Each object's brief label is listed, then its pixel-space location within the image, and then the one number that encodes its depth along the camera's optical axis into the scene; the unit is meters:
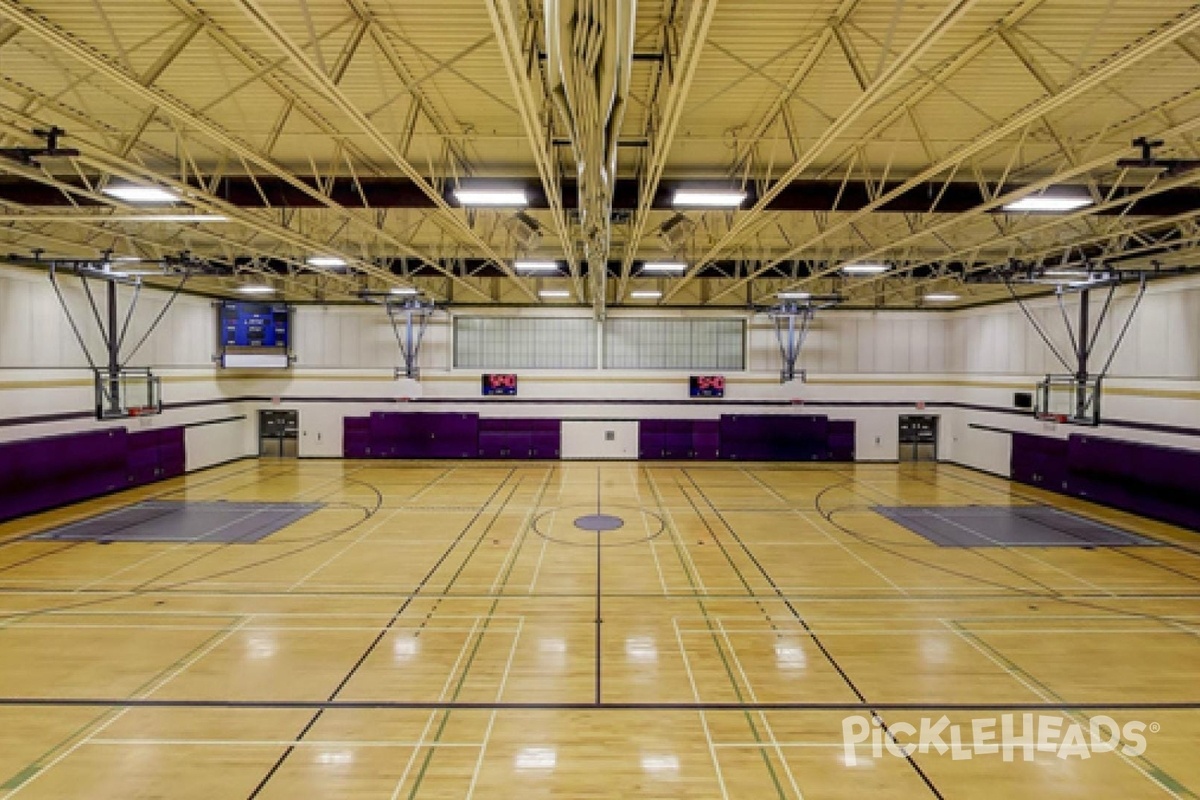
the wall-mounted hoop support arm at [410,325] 20.30
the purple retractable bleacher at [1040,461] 17.17
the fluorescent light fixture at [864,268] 13.17
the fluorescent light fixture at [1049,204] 8.01
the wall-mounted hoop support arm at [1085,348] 14.40
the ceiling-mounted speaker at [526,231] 10.45
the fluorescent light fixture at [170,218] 9.19
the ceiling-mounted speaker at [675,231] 11.69
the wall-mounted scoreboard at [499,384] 22.55
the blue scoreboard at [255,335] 21.08
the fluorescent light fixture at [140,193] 7.81
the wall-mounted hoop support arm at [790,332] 20.73
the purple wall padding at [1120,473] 13.43
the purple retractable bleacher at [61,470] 13.18
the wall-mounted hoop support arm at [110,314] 13.89
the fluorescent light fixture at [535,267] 13.69
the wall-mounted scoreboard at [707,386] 22.53
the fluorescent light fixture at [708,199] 7.78
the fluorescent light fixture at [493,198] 7.73
